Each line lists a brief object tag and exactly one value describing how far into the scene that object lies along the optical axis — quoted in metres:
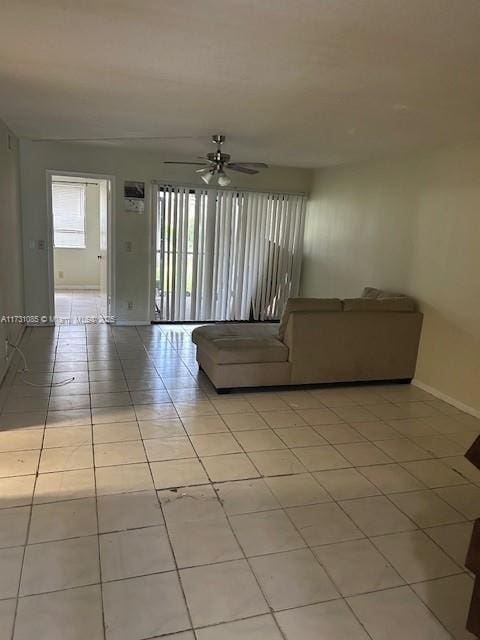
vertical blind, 6.39
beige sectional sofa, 4.01
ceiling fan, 4.60
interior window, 8.89
